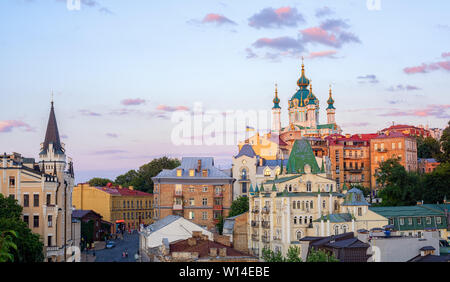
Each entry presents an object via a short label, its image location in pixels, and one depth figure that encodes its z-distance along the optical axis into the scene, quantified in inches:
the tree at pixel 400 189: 3700.8
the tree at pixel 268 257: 2111.2
